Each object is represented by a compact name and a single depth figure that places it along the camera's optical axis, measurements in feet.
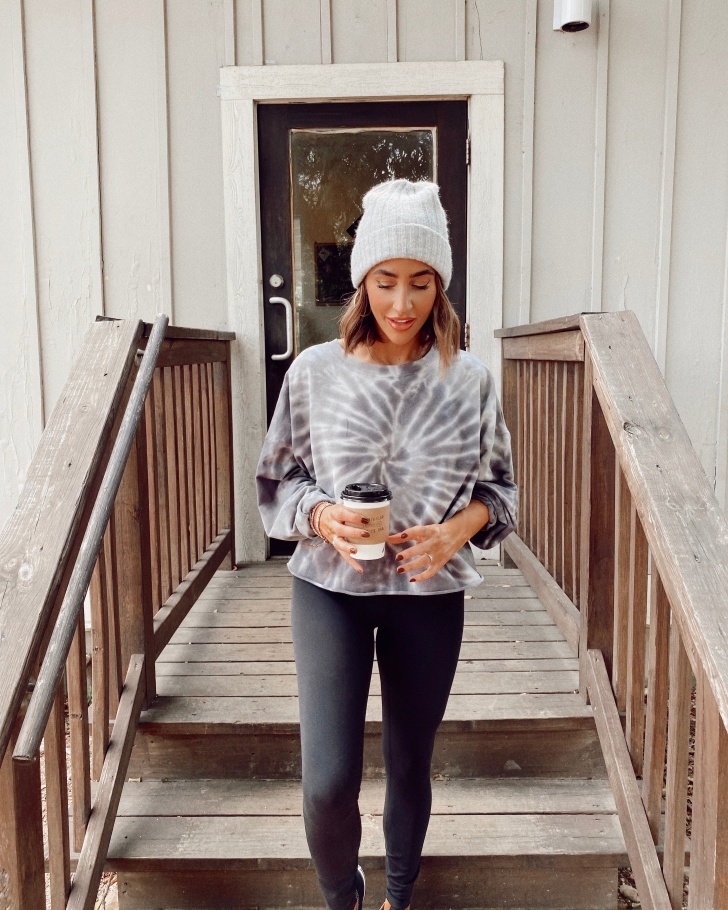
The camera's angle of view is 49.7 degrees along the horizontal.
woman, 4.85
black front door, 11.80
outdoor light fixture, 10.95
